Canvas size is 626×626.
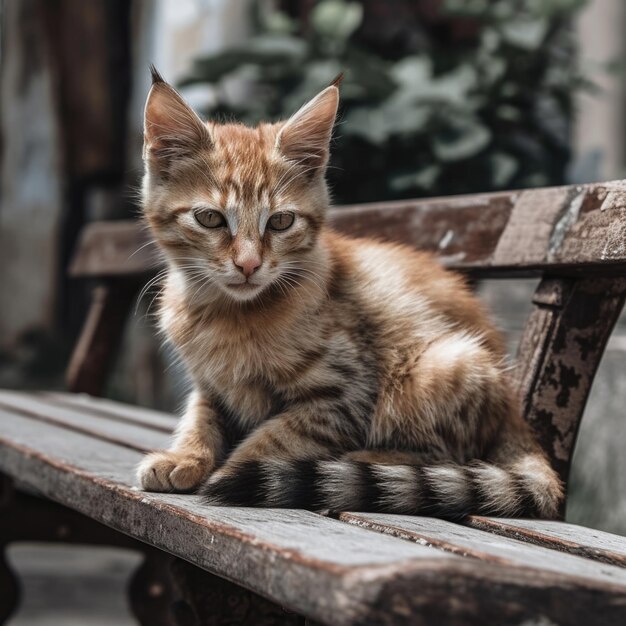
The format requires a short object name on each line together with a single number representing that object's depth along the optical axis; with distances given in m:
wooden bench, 0.72
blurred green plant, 1.67
